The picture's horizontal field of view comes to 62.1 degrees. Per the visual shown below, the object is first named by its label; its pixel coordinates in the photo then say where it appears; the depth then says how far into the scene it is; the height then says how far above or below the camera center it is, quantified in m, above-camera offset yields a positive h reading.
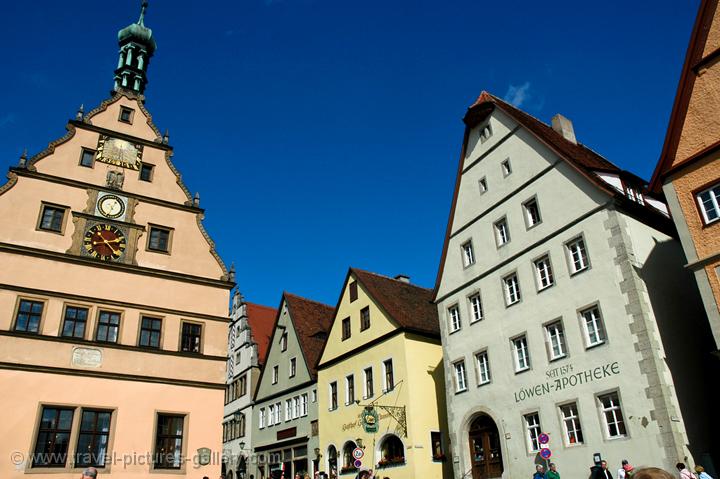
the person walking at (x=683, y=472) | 14.50 +0.34
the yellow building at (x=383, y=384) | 25.70 +5.23
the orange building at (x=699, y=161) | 15.89 +8.49
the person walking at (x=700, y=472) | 14.24 +0.32
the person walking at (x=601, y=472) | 16.59 +0.51
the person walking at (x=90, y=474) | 7.69 +0.54
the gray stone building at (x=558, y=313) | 17.33 +5.63
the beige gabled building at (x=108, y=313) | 19.11 +6.65
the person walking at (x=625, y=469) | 15.90 +0.52
